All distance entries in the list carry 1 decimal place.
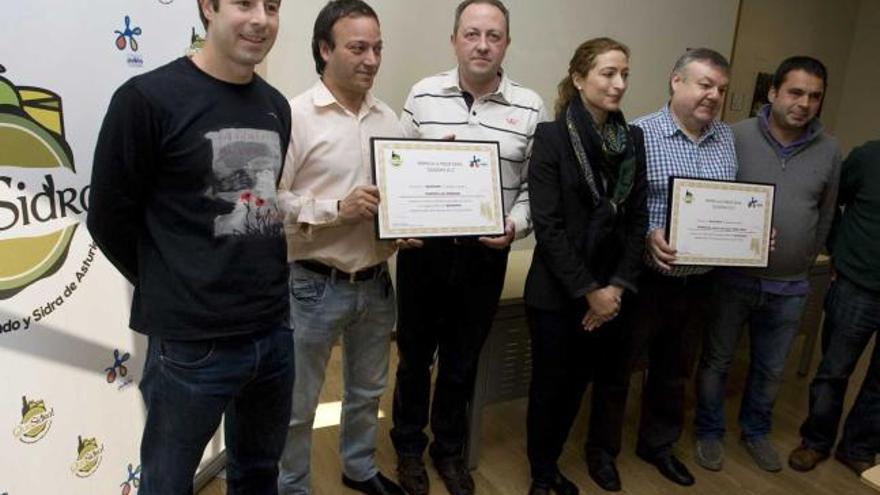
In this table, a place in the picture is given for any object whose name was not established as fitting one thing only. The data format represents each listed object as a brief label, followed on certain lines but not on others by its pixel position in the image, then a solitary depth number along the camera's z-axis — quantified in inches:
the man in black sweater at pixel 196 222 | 47.7
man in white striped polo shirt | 76.0
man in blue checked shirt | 83.7
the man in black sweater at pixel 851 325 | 94.2
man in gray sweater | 92.0
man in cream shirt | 65.1
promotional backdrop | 53.2
